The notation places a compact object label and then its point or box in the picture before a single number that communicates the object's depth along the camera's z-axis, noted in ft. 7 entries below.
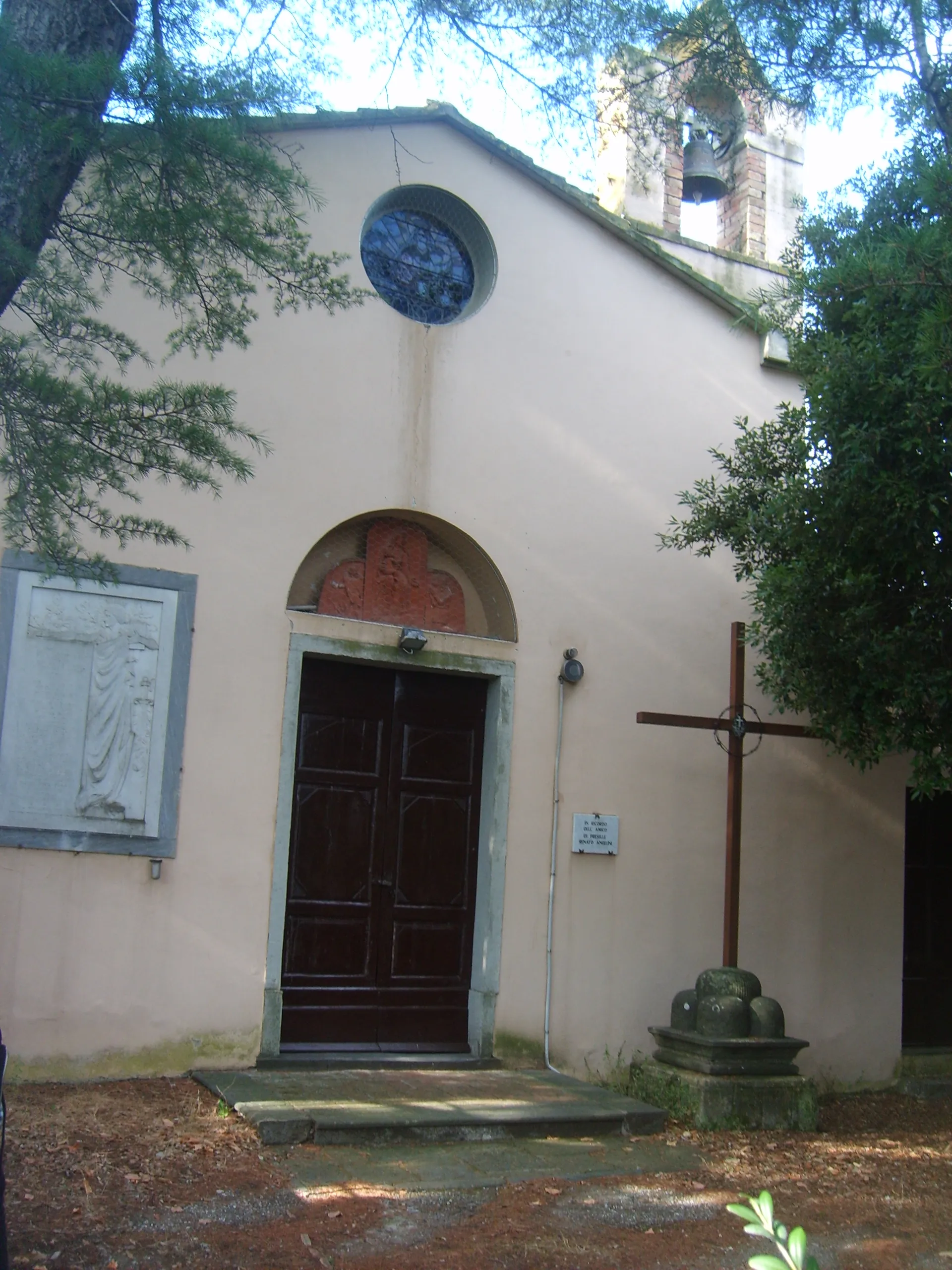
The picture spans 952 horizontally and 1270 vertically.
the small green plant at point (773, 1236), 5.36
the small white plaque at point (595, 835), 26.45
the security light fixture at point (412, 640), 25.04
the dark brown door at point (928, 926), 31.32
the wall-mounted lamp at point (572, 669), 26.71
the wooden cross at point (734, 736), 25.23
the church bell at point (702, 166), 32.22
